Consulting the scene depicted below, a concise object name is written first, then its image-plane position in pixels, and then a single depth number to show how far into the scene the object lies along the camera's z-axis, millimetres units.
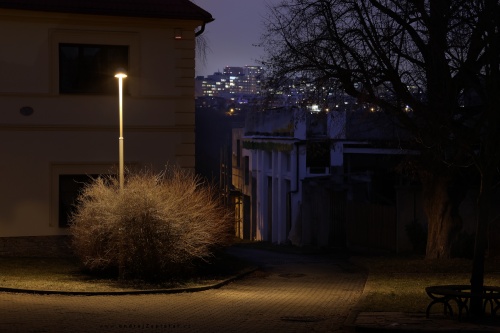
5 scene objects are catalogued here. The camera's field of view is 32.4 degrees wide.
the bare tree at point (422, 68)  19250
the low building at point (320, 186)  31609
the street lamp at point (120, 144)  19641
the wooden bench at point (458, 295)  12836
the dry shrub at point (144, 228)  19156
